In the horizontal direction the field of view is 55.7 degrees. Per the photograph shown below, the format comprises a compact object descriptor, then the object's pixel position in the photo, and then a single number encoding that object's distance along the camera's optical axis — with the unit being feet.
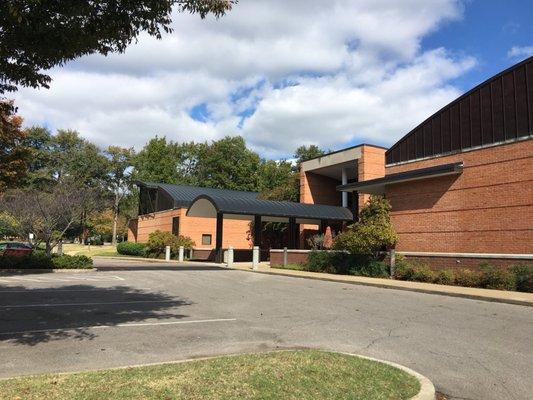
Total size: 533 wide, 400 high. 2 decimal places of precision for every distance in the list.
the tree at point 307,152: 244.01
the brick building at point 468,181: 68.90
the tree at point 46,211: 85.05
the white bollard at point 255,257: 97.49
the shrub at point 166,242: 140.56
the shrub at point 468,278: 61.46
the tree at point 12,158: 73.26
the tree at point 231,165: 250.57
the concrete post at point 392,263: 73.36
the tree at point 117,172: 244.63
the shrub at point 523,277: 56.90
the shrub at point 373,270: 74.79
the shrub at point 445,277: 64.13
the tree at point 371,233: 78.12
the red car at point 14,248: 102.27
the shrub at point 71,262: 82.07
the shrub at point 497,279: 58.34
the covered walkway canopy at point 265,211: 108.47
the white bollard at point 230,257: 102.63
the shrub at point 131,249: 158.71
